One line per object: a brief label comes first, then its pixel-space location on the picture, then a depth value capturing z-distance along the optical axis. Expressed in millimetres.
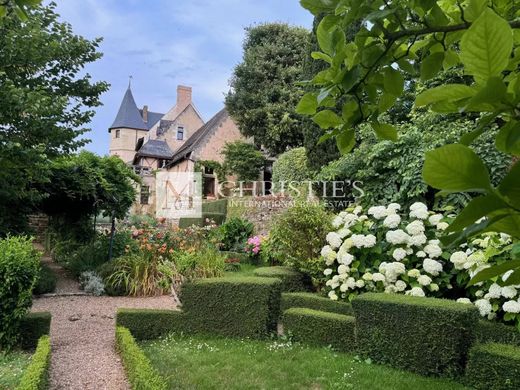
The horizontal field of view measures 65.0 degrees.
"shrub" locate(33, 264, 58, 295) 7957
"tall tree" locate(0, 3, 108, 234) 5926
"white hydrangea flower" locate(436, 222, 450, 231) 5302
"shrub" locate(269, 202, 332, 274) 6758
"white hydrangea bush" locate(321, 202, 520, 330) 4717
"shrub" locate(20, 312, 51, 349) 5008
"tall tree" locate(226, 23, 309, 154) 18797
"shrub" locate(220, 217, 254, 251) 11945
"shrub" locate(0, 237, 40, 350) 4699
